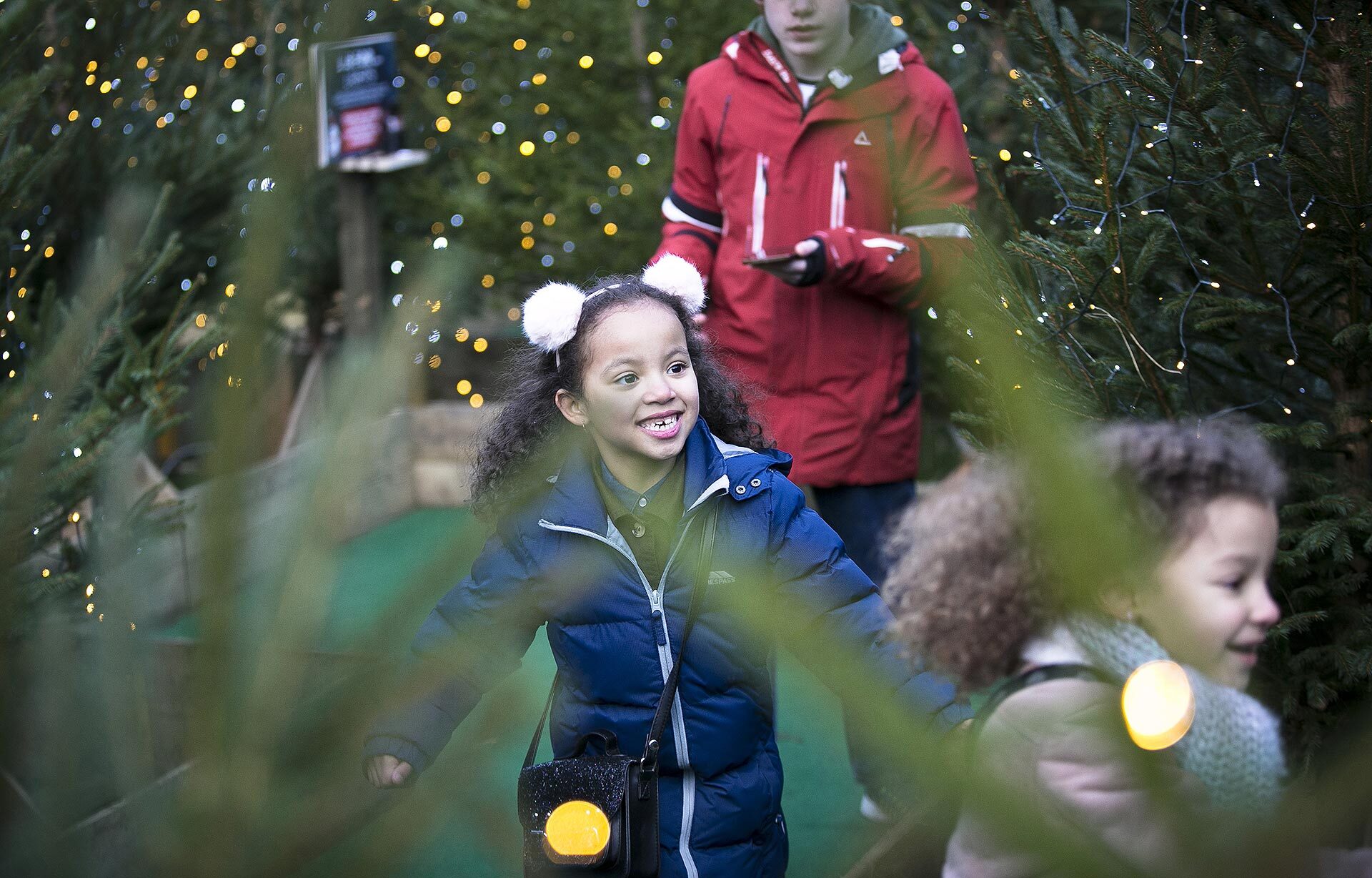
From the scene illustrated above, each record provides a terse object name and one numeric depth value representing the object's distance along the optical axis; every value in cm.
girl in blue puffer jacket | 197
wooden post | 582
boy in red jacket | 284
